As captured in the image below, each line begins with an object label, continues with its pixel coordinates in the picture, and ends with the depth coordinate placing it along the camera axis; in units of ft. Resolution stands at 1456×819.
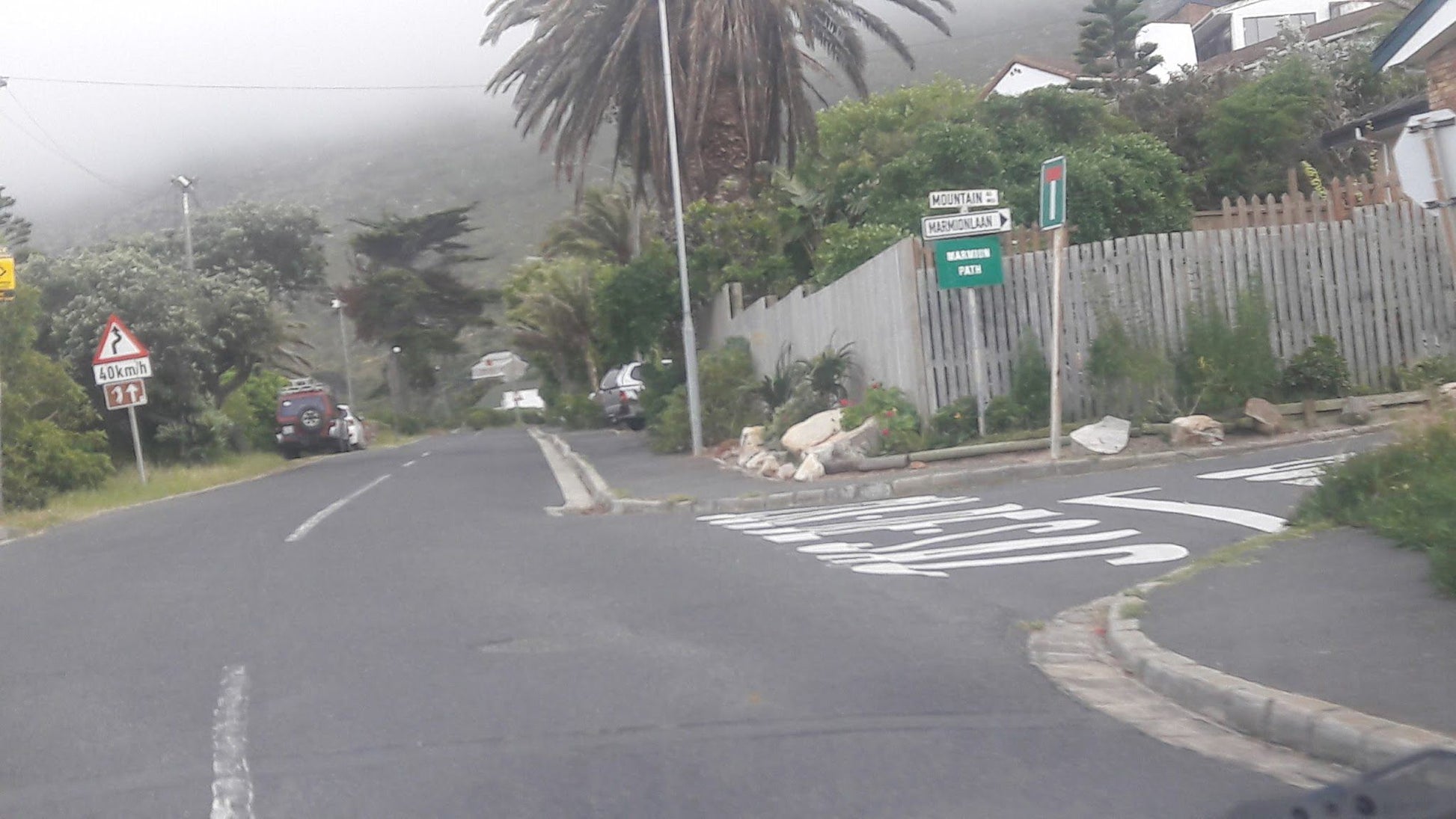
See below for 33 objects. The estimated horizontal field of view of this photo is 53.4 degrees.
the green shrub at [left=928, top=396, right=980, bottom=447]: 53.98
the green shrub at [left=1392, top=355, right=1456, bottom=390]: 53.16
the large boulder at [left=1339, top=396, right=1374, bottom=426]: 51.16
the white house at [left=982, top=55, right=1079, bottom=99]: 188.75
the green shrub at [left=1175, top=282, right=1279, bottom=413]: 51.85
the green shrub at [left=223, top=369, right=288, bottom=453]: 128.16
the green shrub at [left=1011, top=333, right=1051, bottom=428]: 54.24
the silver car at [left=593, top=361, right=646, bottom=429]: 119.03
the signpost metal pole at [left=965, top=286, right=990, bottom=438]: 53.62
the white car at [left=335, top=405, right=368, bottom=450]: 139.54
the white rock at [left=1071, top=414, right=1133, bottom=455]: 49.24
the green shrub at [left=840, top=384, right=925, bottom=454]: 54.08
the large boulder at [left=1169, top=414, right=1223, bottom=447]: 49.44
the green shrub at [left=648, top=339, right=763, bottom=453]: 79.97
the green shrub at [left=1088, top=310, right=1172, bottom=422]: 52.42
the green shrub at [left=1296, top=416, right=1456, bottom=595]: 23.75
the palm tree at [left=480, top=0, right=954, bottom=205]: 86.33
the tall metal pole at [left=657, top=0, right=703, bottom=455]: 73.77
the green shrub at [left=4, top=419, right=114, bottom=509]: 70.95
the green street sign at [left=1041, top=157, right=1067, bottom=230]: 47.37
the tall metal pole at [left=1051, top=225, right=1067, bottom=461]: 46.98
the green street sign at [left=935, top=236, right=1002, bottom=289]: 52.80
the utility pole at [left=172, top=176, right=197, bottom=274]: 130.00
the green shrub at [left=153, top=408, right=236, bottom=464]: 104.63
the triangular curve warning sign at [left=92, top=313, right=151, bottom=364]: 77.05
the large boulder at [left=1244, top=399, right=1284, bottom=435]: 50.26
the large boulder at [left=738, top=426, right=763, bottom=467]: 65.77
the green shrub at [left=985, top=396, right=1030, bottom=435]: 54.08
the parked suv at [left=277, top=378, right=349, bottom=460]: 123.44
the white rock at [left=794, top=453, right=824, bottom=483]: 52.85
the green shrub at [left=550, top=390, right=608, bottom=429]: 166.30
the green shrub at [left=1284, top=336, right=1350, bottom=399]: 53.11
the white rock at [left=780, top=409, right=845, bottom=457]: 58.49
